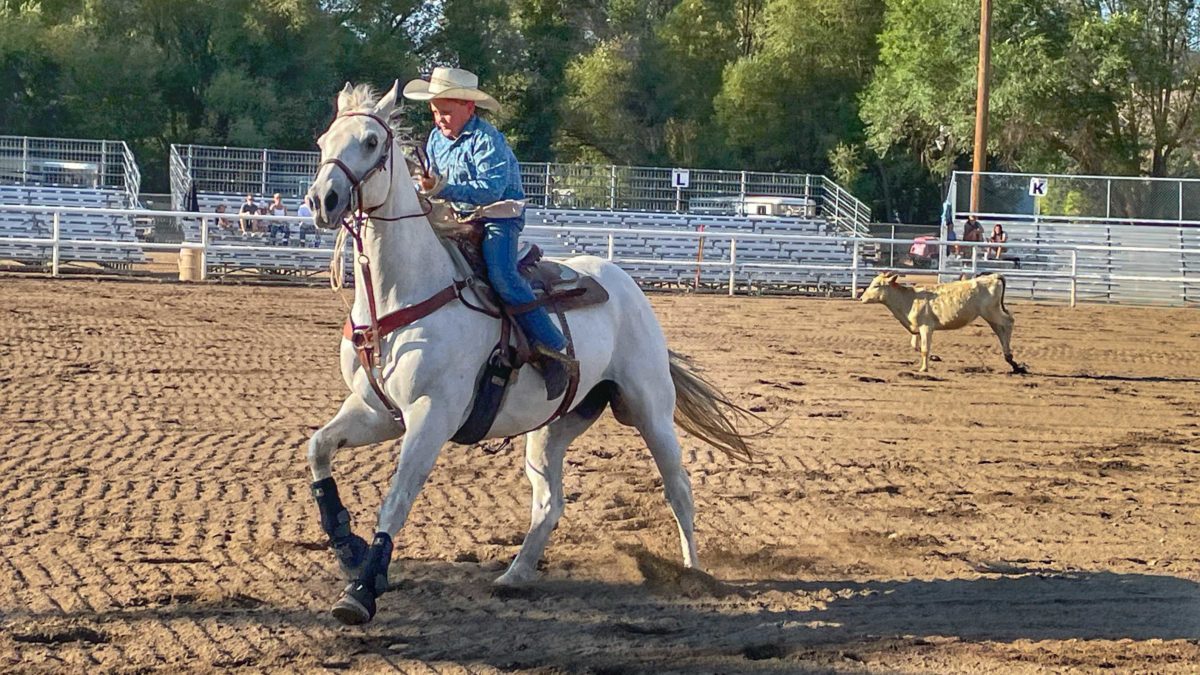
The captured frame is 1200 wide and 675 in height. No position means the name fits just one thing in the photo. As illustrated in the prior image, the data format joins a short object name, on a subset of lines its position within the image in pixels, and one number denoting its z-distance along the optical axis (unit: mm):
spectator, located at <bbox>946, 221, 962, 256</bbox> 30297
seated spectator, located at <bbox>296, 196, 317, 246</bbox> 27031
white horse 5703
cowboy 6406
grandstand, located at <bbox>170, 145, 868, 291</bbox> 27484
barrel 24469
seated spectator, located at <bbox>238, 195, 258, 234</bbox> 28598
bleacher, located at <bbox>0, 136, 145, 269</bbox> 26736
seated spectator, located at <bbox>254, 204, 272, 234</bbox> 27688
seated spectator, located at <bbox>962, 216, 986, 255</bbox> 29761
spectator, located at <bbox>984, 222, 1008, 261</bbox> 29759
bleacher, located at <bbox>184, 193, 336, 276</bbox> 26078
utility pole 33406
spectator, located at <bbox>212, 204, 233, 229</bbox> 27591
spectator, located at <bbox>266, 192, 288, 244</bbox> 27641
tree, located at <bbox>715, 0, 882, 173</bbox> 50625
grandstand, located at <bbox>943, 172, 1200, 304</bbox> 28344
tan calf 16312
